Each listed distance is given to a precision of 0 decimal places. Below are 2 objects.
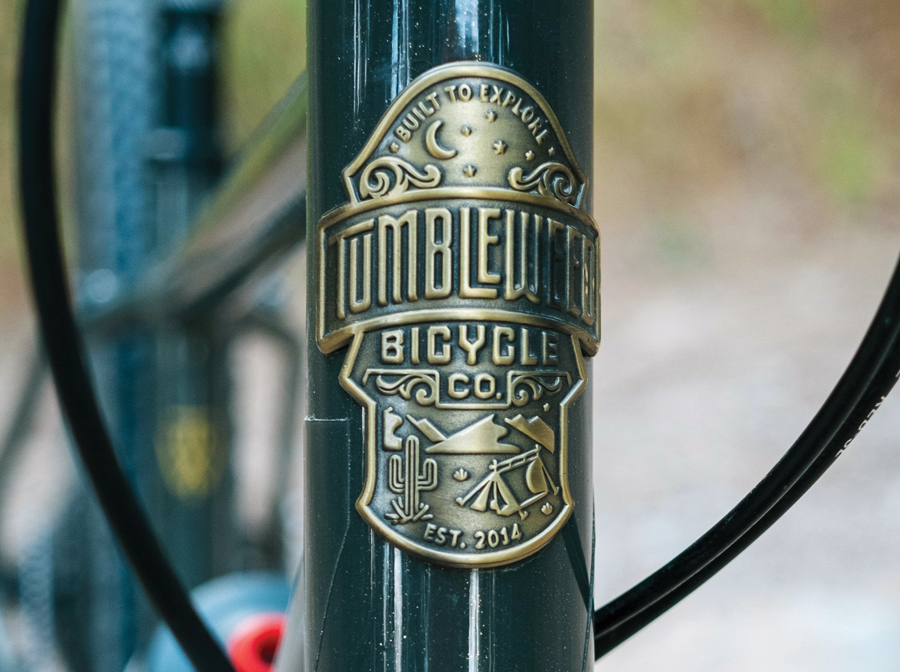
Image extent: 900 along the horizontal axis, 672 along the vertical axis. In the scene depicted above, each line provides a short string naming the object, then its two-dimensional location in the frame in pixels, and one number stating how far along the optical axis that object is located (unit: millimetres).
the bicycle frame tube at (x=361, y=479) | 444
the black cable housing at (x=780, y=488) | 444
